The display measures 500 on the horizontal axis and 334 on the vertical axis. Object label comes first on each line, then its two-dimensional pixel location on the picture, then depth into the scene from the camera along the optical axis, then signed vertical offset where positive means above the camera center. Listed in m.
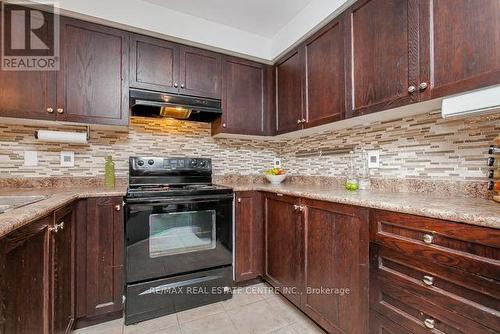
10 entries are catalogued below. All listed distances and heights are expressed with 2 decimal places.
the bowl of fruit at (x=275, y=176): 2.42 -0.08
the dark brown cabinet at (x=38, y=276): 0.76 -0.43
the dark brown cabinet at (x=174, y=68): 1.87 +0.85
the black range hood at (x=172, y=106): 1.84 +0.52
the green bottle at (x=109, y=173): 1.98 -0.03
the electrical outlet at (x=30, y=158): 1.82 +0.09
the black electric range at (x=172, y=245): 1.64 -0.57
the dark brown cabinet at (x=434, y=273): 0.79 -0.41
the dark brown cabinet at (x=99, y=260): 1.55 -0.61
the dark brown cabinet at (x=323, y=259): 1.23 -0.57
